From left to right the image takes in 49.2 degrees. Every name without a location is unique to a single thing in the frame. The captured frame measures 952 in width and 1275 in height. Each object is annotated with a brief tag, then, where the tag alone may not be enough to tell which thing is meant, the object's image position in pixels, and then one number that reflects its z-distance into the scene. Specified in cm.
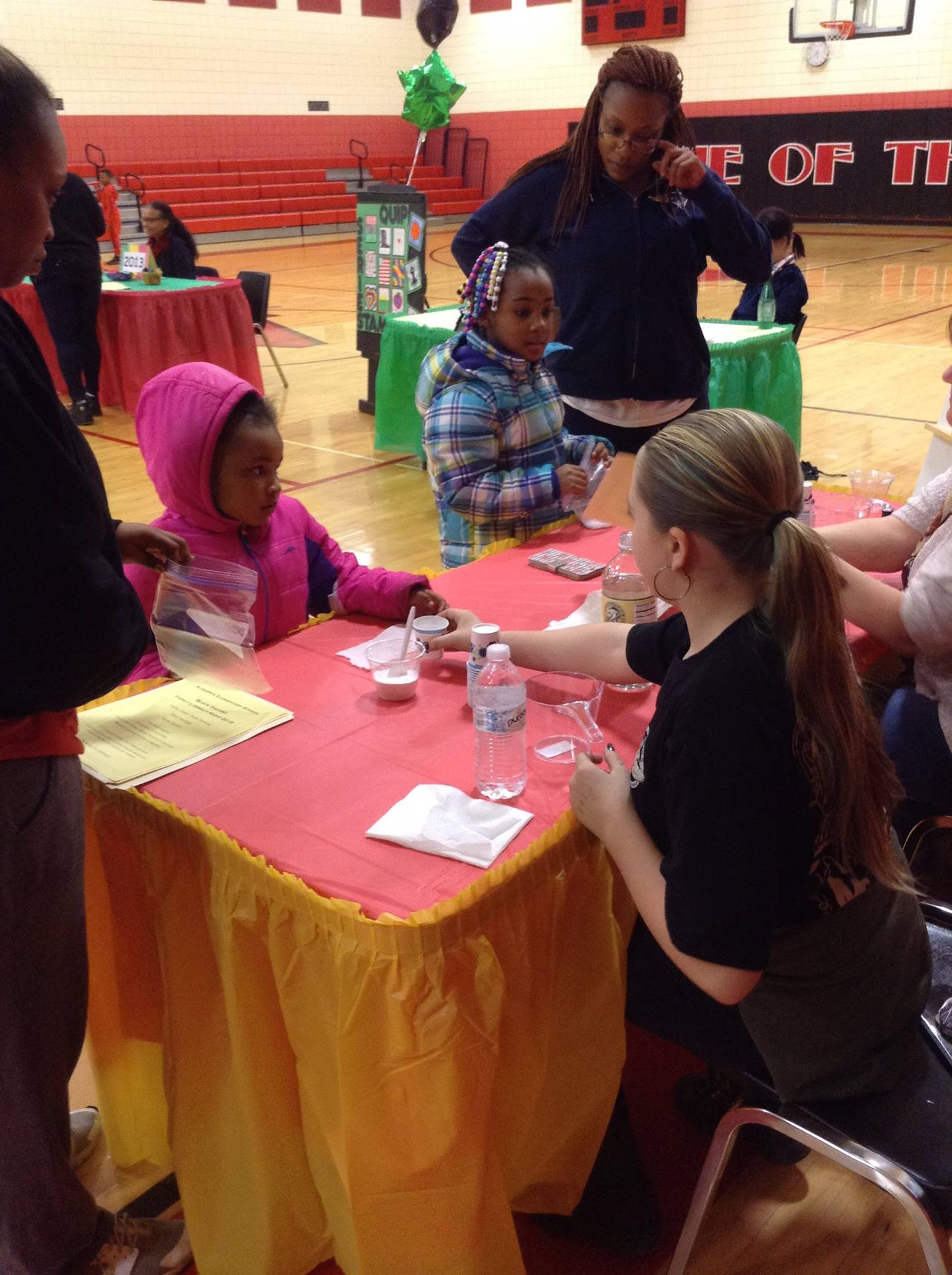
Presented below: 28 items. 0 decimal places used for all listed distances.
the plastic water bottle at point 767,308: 528
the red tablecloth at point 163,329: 684
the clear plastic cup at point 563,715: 156
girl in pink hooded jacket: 182
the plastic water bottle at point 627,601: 187
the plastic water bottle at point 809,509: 226
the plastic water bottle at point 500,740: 142
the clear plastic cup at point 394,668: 169
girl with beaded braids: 238
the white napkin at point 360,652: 185
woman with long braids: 270
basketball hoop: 1434
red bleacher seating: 1516
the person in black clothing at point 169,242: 753
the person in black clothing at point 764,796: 110
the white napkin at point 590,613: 198
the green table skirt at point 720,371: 482
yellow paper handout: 151
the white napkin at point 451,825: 131
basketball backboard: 1394
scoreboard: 1569
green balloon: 1187
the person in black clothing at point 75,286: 640
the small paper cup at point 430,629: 184
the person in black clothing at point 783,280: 618
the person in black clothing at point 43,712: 105
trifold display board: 620
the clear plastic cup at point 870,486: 260
